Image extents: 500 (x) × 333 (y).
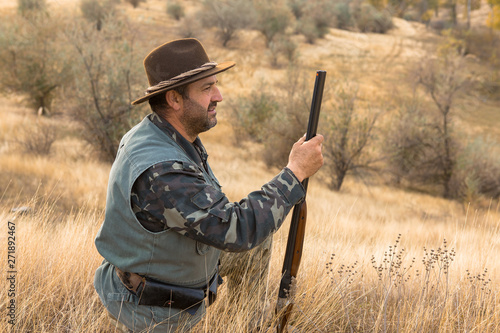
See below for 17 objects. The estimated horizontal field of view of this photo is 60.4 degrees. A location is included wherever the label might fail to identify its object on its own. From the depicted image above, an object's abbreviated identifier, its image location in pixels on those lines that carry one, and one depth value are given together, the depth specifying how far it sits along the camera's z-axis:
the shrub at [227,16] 36.44
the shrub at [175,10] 40.50
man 1.77
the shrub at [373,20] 45.91
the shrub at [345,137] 13.17
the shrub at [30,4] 27.00
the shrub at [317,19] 39.67
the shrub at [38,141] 9.70
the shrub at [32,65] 15.26
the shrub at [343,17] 46.81
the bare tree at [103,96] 10.36
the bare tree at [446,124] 14.77
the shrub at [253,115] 17.91
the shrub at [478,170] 13.92
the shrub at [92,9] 31.39
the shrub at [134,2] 40.81
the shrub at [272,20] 37.50
